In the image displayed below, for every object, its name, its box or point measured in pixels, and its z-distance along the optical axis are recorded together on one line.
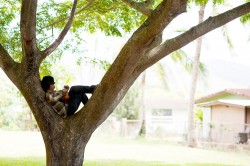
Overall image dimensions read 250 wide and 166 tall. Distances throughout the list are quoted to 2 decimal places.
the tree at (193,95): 23.77
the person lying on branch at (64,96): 8.36
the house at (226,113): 23.87
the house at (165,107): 42.75
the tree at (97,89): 7.68
